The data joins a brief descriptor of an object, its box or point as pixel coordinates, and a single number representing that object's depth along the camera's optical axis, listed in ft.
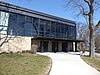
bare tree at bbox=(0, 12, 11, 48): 35.20
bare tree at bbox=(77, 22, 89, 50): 84.49
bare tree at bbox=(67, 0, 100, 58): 33.61
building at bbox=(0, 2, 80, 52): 36.72
